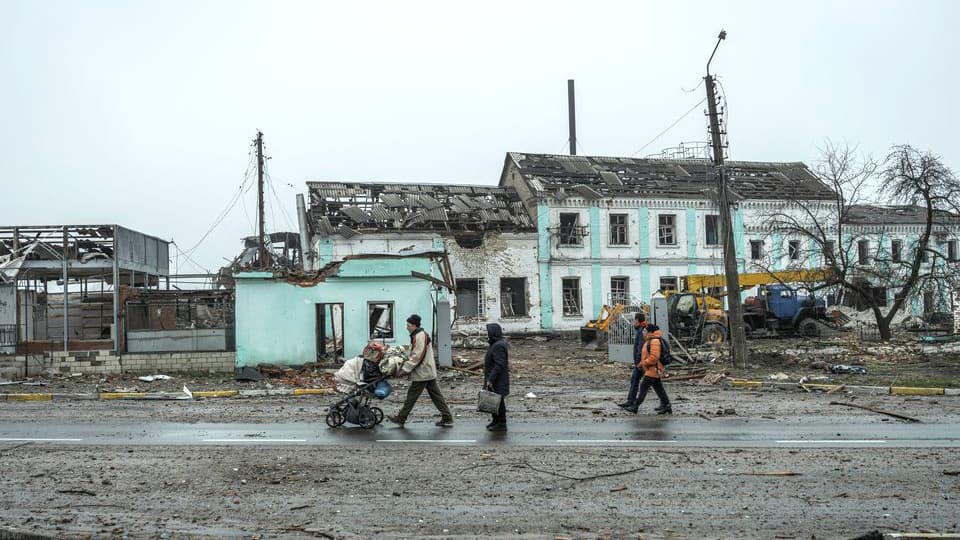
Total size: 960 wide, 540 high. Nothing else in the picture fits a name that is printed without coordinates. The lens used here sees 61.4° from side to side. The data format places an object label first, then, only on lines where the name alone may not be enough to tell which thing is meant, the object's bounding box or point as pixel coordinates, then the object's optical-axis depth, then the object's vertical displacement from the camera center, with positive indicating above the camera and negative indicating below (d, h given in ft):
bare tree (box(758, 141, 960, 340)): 102.22 +5.84
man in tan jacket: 41.86 -3.55
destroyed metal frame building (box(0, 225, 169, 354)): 80.43 +4.19
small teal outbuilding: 81.00 +0.15
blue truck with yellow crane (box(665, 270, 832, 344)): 106.73 -2.07
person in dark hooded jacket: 41.32 -3.52
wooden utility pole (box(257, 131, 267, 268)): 127.27 +15.95
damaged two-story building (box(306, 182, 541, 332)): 130.21 +10.68
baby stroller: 41.83 -5.26
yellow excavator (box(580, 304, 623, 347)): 106.83 -3.82
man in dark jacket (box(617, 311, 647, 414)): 49.44 -5.50
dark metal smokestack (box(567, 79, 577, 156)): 198.70 +45.55
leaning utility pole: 76.54 +3.88
